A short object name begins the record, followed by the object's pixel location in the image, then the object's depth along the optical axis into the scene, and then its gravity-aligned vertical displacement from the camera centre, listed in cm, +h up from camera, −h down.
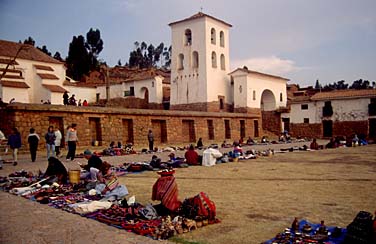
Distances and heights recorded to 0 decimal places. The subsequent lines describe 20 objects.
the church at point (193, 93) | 2483 +370
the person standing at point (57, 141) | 1481 -50
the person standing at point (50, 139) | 1374 -37
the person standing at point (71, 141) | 1412 -48
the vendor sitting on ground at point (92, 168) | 892 -105
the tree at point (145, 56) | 8114 +1734
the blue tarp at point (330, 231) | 433 -147
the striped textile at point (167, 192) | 558 -108
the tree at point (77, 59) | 5153 +1053
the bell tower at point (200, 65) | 3506 +652
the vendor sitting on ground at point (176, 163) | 1257 -134
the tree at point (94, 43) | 6138 +1547
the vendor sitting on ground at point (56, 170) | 908 -107
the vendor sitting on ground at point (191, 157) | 1329 -120
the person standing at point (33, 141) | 1349 -44
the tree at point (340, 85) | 7694 +876
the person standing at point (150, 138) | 1980 -61
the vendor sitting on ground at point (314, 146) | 2080 -135
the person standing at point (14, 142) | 1281 -43
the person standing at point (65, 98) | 2809 +254
